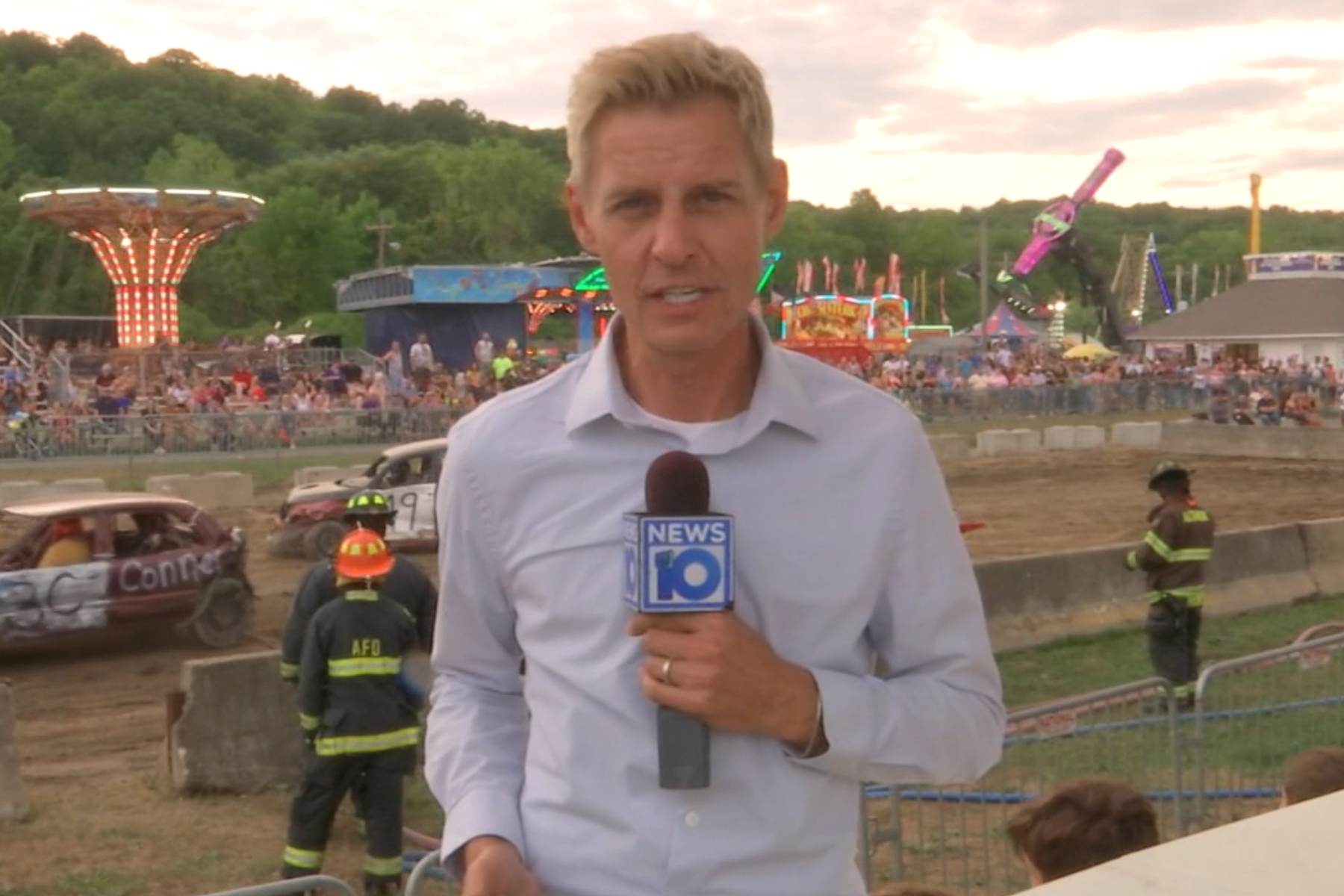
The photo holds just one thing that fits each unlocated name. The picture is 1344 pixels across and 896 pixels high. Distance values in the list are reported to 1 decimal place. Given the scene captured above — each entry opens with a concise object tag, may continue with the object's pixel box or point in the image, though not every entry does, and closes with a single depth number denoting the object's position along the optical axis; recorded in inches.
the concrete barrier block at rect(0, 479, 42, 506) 1000.2
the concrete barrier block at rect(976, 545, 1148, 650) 586.6
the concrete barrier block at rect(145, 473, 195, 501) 1034.7
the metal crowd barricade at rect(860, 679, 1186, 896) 270.4
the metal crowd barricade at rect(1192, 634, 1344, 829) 309.4
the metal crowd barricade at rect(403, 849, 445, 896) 184.5
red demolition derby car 591.2
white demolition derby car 854.5
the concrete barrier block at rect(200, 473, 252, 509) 1084.5
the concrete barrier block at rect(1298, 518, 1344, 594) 701.3
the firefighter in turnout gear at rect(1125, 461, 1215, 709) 480.1
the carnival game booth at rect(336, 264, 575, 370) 2133.4
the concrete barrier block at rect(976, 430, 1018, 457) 1440.7
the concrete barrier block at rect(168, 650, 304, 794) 408.5
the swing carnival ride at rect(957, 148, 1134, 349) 3422.7
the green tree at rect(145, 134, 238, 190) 4057.6
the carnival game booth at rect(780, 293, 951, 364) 2513.5
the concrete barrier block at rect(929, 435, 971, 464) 1424.7
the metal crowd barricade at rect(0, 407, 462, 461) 1210.0
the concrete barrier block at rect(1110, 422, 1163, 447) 1546.5
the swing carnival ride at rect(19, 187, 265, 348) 2079.2
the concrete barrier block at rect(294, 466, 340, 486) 1086.4
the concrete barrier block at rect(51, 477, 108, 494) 1021.2
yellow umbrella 2869.1
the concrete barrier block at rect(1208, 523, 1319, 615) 657.6
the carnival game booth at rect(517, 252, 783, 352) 2193.7
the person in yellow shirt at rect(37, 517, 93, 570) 605.6
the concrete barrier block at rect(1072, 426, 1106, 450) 1518.2
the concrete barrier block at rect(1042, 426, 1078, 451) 1504.7
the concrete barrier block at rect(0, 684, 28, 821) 393.4
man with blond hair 86.4
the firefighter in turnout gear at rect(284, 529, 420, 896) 336.8
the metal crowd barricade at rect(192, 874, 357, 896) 160.7
